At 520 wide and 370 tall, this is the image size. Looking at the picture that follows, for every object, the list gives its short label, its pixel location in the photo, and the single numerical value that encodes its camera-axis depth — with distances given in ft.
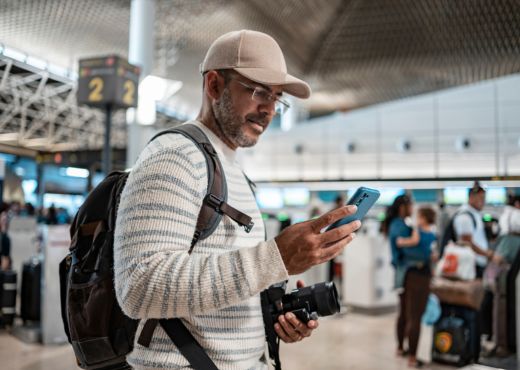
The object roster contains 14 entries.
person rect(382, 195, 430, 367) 16.45
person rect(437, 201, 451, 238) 18.38
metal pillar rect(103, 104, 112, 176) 15.23
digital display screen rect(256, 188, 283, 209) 28.73
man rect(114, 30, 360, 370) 3.31
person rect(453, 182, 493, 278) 12.80
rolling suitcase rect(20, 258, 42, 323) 19.83
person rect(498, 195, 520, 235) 10.61
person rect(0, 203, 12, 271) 8.26
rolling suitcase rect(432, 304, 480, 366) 16.02
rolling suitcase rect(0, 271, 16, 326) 18.24
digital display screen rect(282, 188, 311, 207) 22.75
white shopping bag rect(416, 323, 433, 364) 17.80
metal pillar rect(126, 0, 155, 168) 15.07
